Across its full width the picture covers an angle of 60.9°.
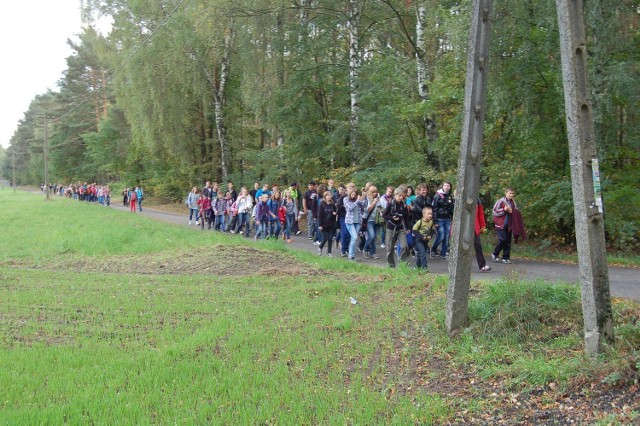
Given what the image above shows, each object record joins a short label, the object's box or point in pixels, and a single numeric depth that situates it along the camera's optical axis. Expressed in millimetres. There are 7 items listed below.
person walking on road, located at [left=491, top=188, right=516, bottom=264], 12742
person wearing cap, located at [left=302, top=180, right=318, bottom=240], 18344
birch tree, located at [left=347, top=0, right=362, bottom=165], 21016
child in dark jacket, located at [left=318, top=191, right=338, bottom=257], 14555
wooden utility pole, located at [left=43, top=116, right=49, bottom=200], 47934
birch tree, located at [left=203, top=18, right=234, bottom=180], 30608
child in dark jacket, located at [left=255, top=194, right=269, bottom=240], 17798
